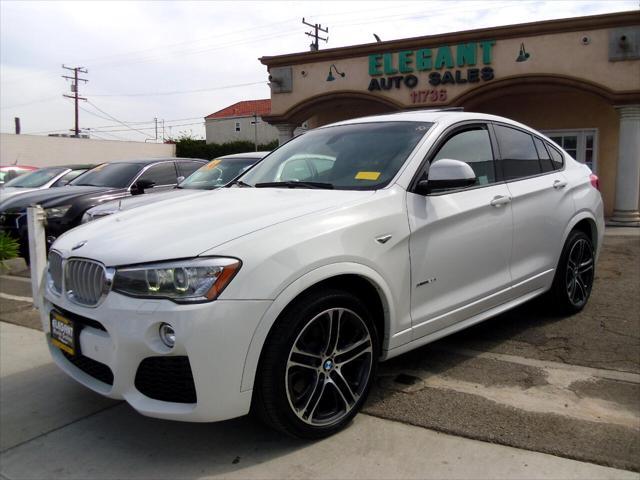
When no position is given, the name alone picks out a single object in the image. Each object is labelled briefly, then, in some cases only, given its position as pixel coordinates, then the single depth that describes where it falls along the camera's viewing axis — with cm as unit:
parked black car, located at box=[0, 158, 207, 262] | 728
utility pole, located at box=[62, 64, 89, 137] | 5856
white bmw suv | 251
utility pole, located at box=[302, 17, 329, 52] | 4018
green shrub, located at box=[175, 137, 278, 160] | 4238
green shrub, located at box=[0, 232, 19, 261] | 641
